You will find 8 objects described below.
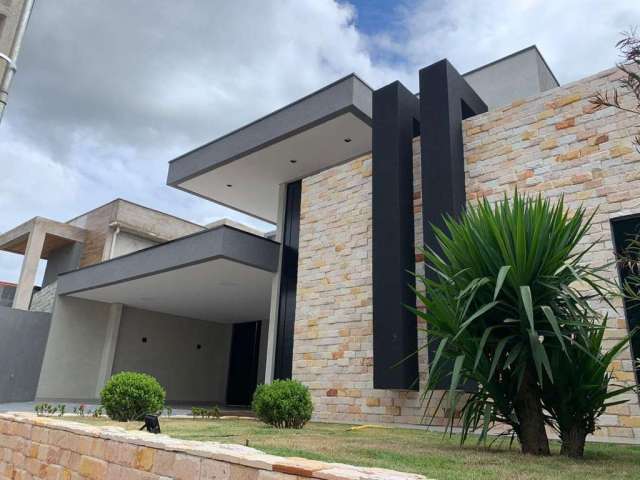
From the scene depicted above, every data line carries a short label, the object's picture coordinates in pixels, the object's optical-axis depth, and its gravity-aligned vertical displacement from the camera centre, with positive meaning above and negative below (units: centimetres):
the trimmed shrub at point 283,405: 615 -19
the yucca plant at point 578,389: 352 +11
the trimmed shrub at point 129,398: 669 -19
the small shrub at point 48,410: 708 -44
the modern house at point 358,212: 669 +298
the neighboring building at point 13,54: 509 +348
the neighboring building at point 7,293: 1981 +351
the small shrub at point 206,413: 810 -44
